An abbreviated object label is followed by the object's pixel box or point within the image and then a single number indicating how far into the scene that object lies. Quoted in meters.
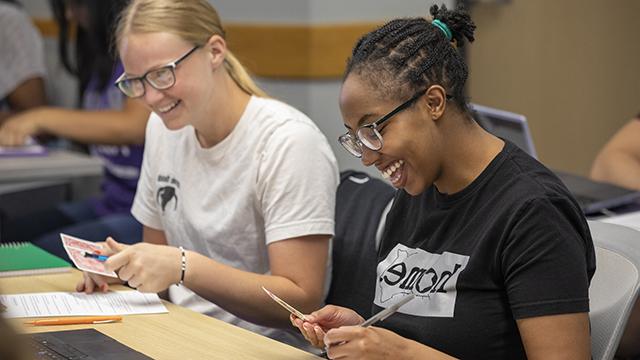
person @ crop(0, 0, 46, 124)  4.95
